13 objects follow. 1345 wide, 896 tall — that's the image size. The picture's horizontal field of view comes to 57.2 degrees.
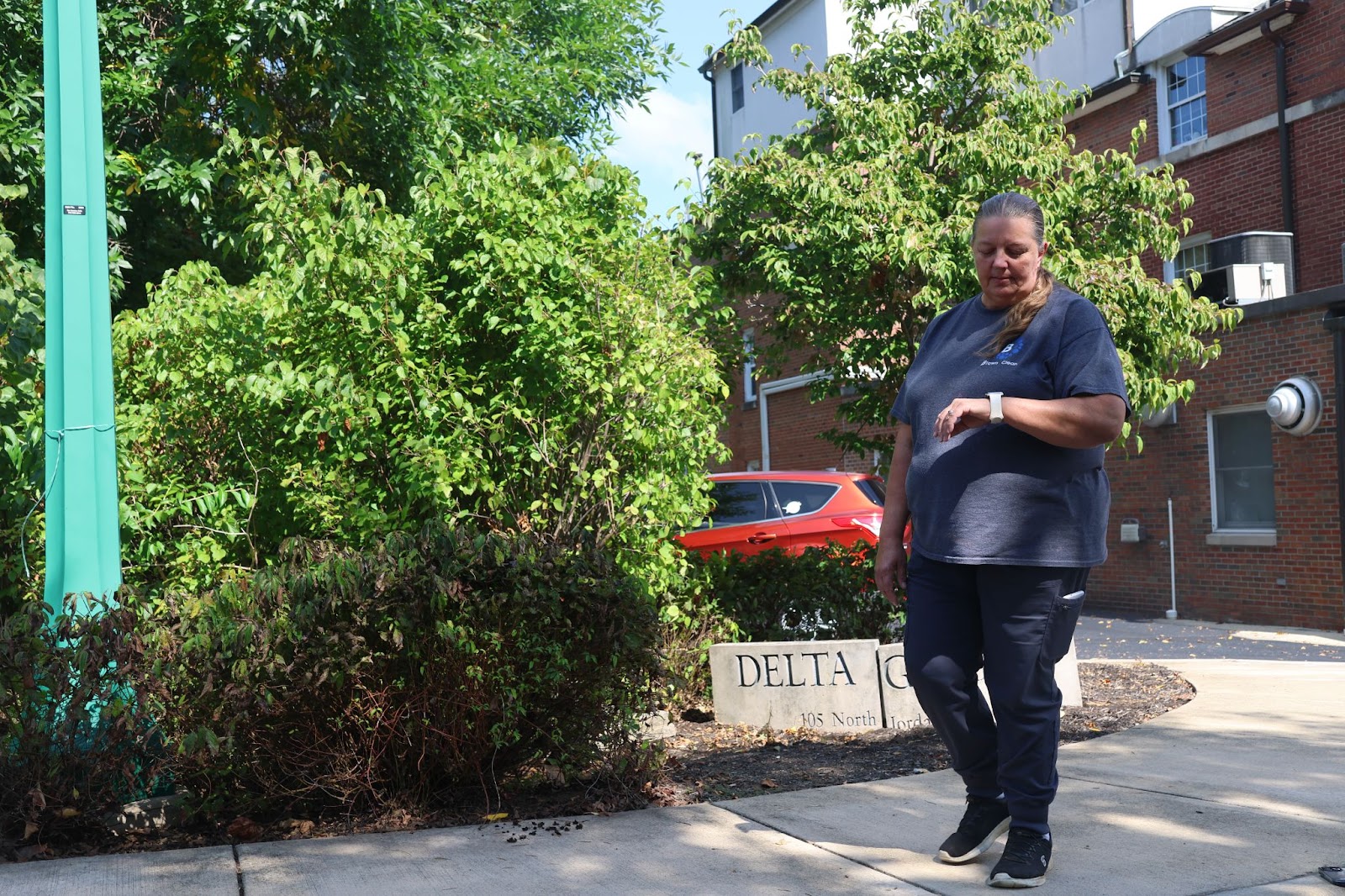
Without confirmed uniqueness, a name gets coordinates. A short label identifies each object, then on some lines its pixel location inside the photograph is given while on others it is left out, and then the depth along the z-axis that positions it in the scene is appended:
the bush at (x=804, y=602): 7.15
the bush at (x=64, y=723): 3.89
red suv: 11.61
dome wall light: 13.38
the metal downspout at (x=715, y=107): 28.62
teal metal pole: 4.43
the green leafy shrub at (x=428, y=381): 5.68
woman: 3.44
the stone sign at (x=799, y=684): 6.29
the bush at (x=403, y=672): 4.12
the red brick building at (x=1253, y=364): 13.74
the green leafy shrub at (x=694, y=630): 6.69
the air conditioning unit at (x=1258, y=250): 14.88
